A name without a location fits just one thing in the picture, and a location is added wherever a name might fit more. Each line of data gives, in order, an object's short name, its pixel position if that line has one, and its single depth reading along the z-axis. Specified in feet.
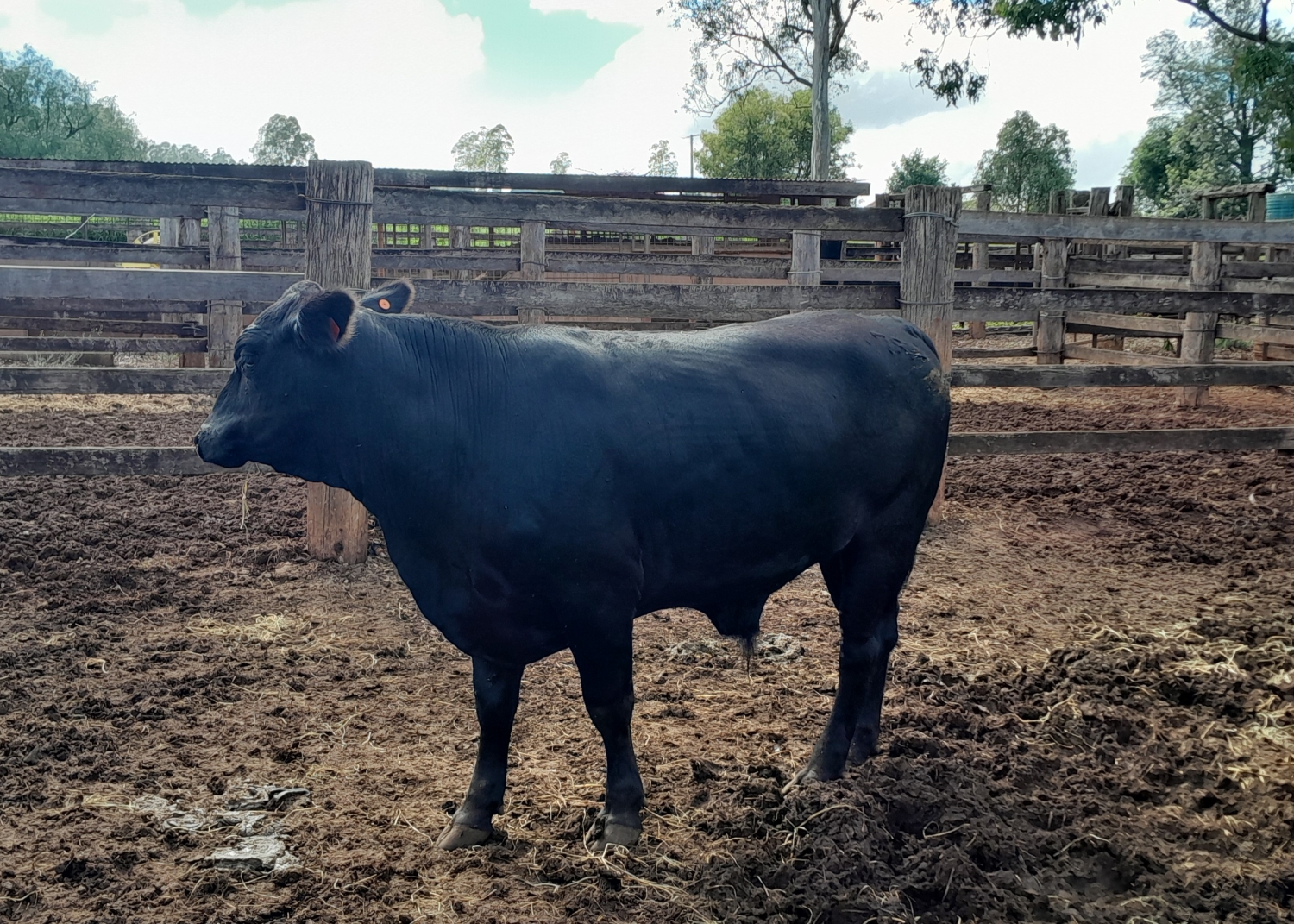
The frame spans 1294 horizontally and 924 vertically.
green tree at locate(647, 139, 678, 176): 258.57
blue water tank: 76.38
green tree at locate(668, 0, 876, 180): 83.20
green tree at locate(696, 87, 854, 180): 141.69
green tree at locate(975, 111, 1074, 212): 144.66
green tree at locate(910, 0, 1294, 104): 48.49
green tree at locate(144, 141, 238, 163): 430.20
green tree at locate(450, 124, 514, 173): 266.98
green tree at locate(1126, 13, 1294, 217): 124.88
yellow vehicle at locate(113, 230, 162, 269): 67.87
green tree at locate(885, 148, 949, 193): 149.77
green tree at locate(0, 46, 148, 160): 150.20
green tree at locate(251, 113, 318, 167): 255.91
